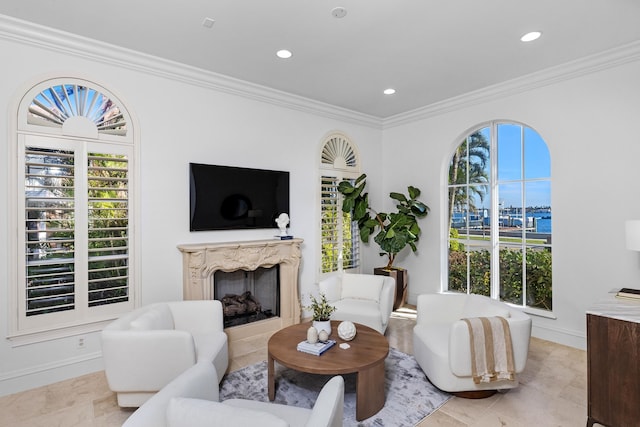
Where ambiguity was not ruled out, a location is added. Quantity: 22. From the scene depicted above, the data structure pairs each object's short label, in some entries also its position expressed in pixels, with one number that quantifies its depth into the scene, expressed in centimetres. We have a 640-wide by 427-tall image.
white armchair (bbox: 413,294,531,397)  259
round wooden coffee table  245
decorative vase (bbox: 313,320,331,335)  299
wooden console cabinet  209
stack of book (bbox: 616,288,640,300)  267
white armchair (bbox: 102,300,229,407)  241
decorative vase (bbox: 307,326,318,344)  280
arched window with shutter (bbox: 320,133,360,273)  521
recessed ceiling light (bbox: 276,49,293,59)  346
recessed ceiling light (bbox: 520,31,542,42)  311
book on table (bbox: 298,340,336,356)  267
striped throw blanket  256
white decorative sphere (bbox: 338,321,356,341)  294
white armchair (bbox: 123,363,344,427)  123
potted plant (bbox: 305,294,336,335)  300
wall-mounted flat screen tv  393
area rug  251
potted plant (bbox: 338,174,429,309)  509
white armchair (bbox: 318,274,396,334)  380
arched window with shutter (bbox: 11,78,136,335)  297
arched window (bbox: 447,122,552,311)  425
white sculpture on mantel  452
